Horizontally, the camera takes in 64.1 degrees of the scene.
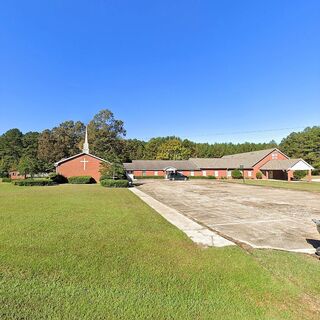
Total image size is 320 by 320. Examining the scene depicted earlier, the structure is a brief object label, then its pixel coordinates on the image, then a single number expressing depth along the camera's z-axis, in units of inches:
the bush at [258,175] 2012.8
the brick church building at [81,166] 1514.5
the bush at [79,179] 1441.9
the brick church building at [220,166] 2024.1
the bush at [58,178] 1428.4
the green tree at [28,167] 1421.0
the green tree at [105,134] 2426.2
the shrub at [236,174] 2010.3
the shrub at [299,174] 1764.3
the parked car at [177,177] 2010.3
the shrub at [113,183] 1163.3
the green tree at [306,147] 2557.6
